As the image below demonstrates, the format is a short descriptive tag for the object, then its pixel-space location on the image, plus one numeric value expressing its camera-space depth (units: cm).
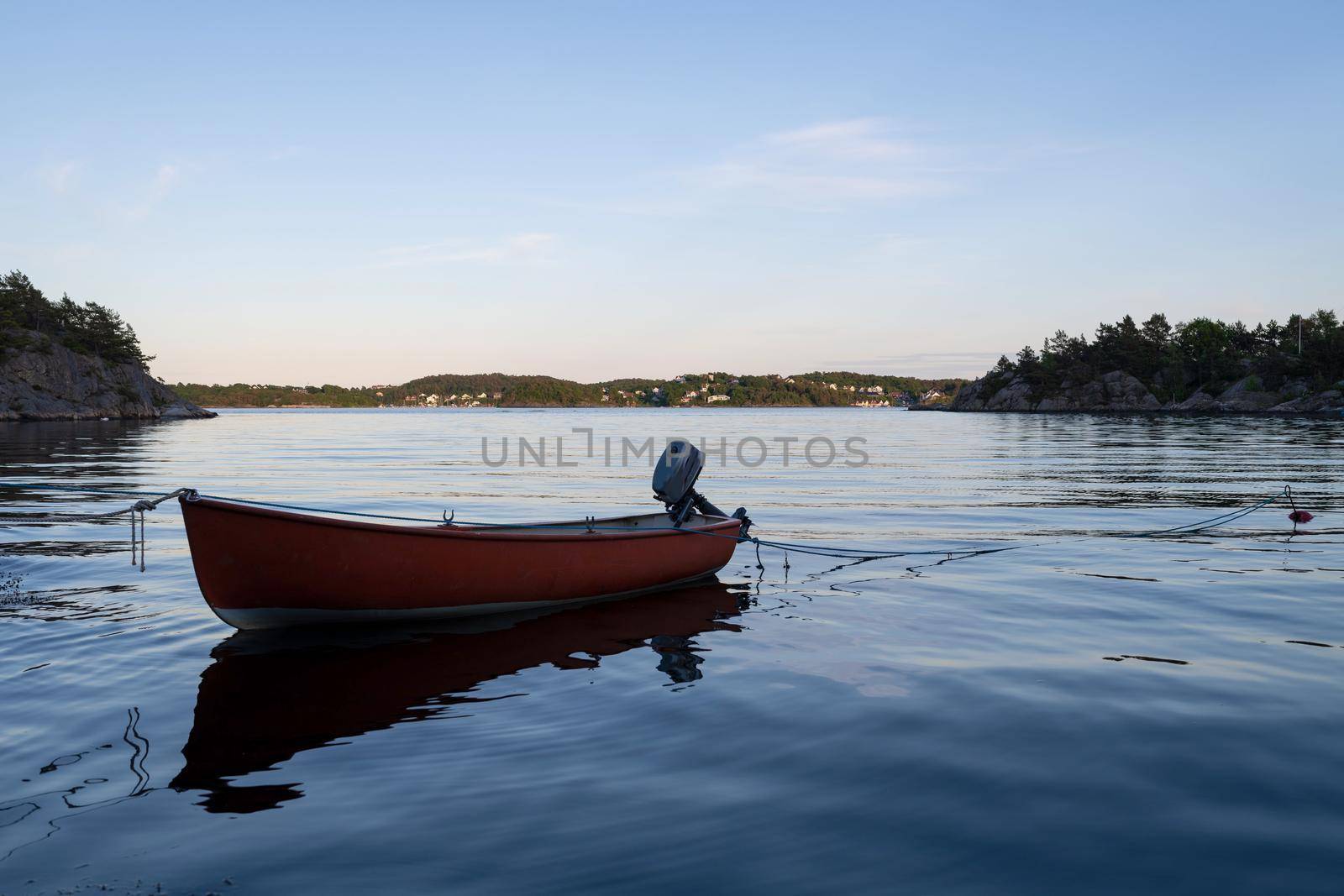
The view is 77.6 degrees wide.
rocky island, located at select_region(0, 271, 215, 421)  9288
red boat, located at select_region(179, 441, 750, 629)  913
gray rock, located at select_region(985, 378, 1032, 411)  16662
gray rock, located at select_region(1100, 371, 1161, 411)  13962
